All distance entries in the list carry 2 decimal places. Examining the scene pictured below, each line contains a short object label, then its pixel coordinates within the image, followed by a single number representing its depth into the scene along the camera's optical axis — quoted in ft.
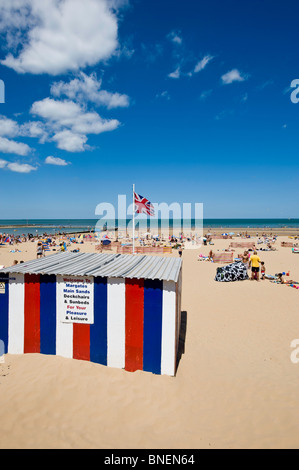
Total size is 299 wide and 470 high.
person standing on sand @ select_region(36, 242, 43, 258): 62.19
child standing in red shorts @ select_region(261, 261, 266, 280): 42.19
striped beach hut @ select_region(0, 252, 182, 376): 15.67
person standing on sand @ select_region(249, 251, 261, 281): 40.32
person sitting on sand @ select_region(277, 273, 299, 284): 39.40
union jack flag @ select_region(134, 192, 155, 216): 39.75
